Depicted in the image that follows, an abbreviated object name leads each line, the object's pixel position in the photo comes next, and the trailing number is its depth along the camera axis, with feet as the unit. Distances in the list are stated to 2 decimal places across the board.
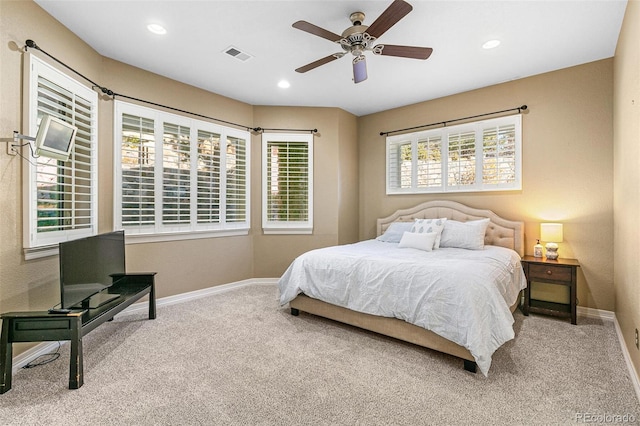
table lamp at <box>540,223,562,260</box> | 11.48
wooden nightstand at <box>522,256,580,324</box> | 10.61
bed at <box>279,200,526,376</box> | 7.44
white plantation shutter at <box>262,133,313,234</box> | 16.85
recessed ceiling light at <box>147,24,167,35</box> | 9.47
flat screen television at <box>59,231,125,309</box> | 7.72
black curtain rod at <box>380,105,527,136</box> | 13.07
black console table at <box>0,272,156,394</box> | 6.79
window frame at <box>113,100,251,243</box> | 11.73
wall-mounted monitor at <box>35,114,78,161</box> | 7.65
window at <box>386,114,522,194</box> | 13.52
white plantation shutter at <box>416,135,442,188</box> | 15.69
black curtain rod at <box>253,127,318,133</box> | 16.66
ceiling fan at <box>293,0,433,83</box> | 7.51
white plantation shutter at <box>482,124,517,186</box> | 13.46
